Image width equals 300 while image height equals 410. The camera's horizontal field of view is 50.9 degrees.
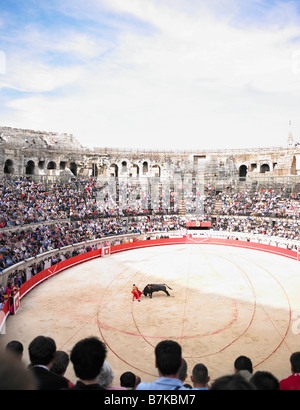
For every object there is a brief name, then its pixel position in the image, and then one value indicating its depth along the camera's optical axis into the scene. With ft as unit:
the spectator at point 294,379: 21.06
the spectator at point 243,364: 23.14
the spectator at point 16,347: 22.14
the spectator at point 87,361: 12.82
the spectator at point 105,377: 17.72
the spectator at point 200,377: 18.31
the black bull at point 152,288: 65.31
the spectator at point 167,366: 12.39
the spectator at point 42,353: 17.09
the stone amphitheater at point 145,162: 166.30
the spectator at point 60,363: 20.40
